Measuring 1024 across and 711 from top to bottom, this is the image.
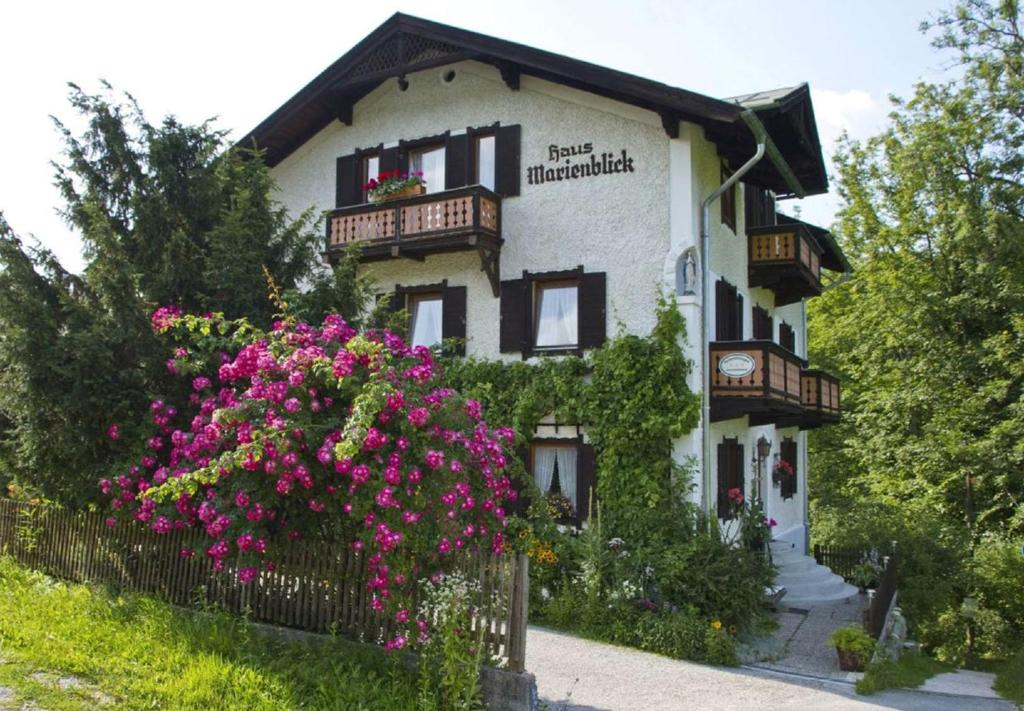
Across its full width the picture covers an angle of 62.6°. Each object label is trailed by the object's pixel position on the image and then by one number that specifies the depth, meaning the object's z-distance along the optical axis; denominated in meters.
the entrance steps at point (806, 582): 15.16
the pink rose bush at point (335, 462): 7.17
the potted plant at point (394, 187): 15.73
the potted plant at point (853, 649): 10.55
